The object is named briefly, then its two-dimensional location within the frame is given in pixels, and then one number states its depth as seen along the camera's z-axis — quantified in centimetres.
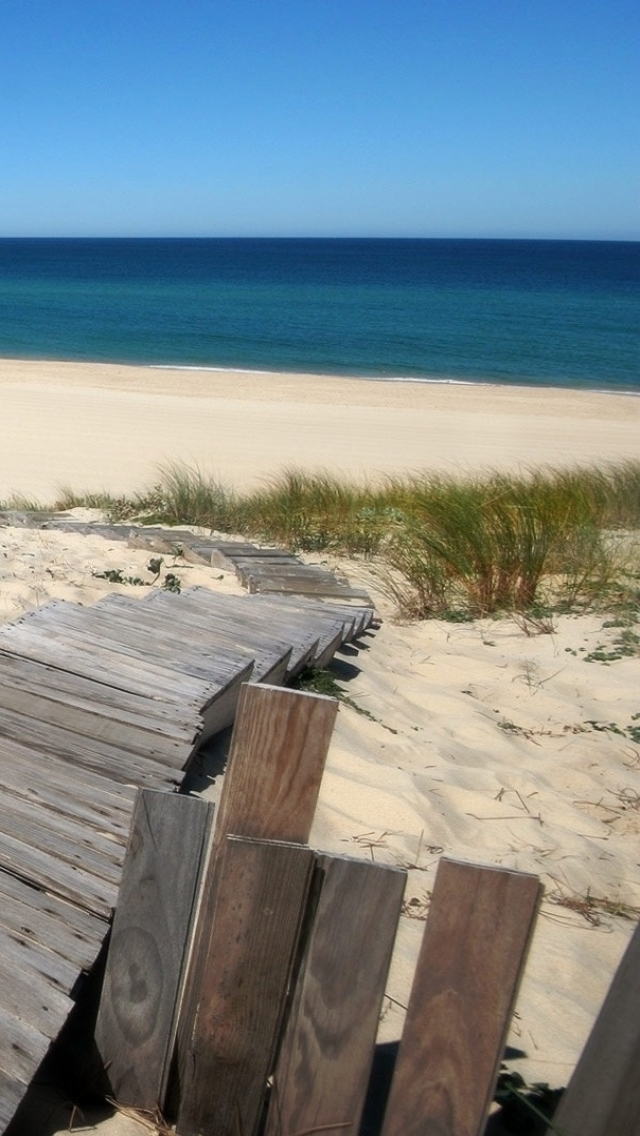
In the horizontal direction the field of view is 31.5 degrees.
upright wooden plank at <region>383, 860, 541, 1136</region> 175
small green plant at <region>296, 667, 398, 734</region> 436
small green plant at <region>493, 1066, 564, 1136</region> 217
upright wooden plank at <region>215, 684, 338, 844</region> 192
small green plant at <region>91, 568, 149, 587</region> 555
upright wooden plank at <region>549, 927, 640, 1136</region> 173
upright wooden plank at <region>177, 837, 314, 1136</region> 191
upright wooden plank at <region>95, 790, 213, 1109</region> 201
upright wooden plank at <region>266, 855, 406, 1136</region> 184
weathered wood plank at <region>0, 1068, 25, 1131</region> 189
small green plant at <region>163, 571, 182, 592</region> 555
